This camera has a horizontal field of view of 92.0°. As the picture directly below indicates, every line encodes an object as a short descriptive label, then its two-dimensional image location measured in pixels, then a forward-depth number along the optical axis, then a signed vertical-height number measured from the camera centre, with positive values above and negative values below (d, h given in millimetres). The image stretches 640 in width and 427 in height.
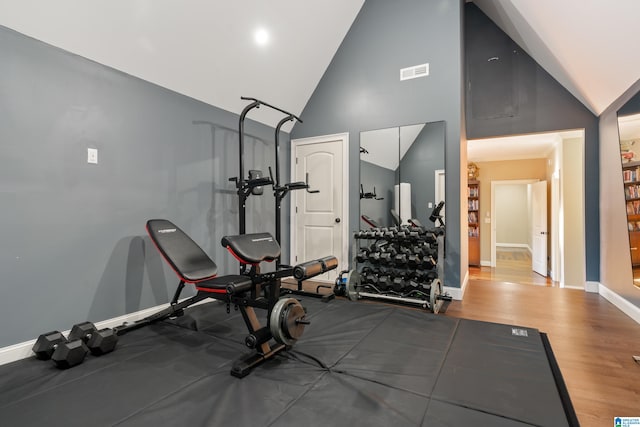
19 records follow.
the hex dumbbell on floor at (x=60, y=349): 1940 -882
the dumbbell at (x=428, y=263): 3379 -556
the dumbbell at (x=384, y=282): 3555 -803
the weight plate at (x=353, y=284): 3533 -835
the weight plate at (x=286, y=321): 1979 -703
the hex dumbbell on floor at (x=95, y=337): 2127 -868
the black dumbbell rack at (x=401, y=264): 3401 -591
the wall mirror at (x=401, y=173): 3875 +520
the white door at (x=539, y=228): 6050 -332
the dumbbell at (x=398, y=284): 3467 -804
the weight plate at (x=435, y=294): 3072 -826
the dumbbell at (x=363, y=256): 3682 -523
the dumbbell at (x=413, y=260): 3424 -529
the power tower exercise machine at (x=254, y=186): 3375 +317
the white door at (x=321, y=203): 4473 +156
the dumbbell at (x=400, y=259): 3451 -521
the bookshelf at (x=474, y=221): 7094 -216
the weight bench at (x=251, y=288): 1995 -539
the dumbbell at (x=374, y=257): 3588 -525
